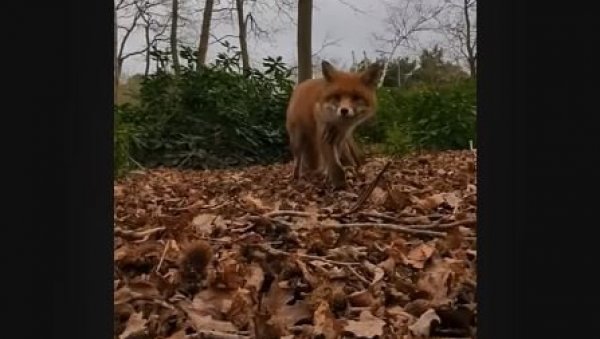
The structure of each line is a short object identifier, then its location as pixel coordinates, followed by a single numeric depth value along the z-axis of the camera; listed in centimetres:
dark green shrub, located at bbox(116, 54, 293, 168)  219
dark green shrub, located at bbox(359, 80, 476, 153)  207
